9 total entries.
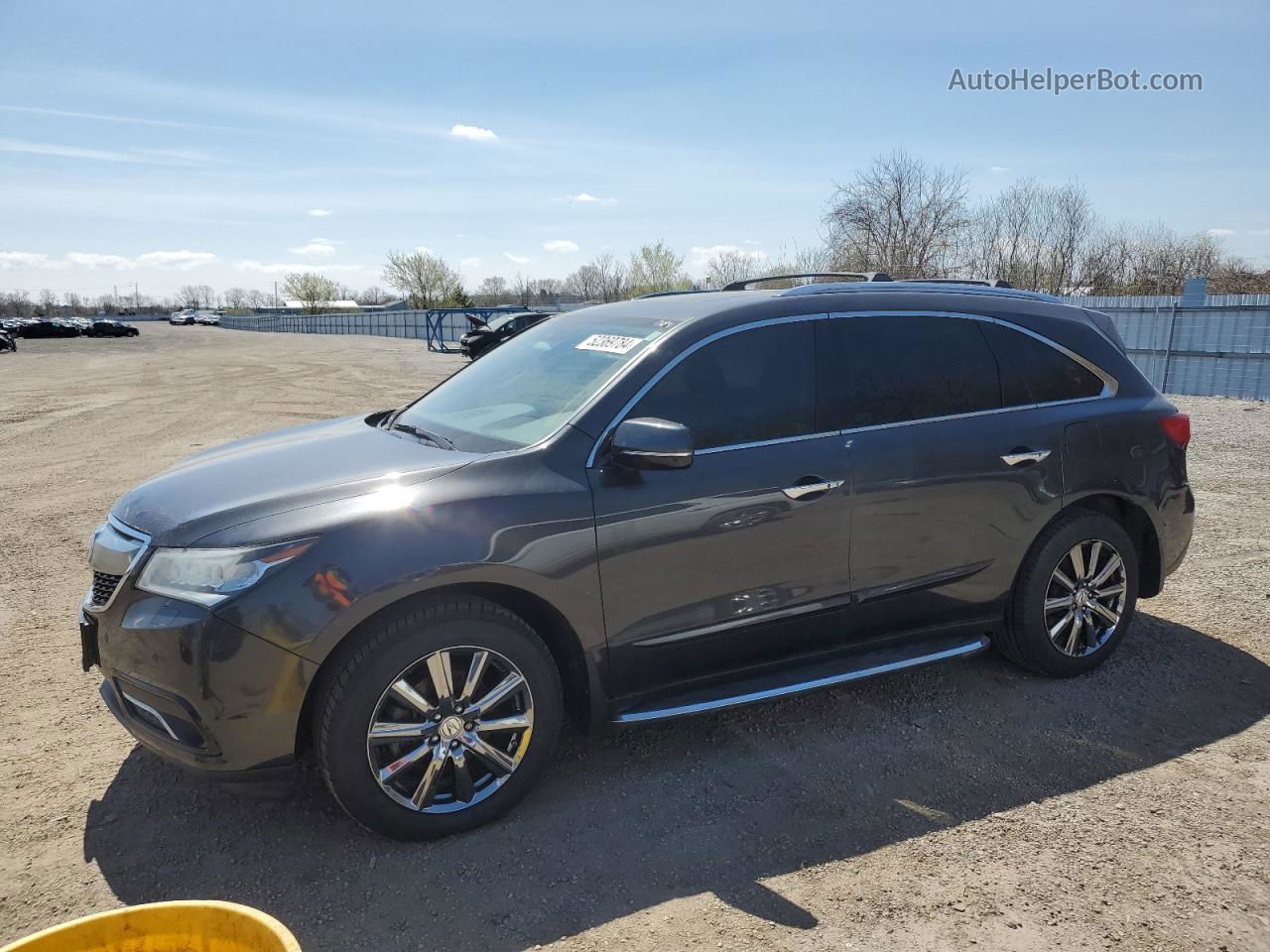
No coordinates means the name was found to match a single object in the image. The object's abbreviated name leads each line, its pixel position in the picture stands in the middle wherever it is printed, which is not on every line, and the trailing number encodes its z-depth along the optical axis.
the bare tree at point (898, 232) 36.47
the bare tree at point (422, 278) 93.75
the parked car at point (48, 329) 61.22
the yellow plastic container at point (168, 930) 1.90
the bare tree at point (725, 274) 43.54
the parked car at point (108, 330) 62.81
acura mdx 2.84
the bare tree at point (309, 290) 124.81
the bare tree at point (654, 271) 57.94
